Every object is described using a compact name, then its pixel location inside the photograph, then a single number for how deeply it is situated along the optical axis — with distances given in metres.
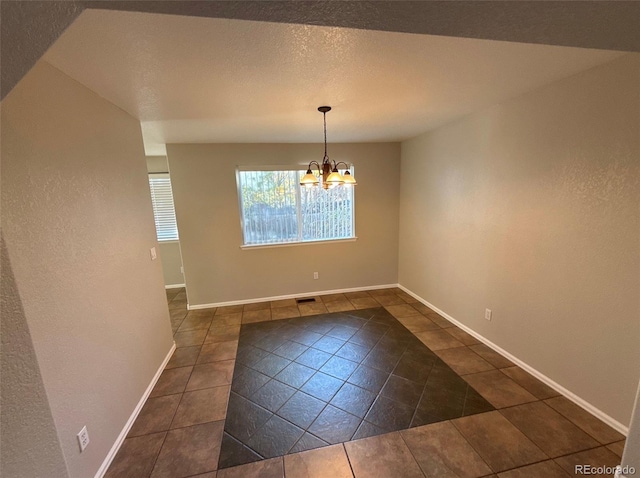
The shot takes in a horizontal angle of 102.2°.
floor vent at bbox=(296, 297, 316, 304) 4.06
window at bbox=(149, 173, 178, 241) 4.60
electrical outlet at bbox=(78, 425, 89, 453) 1.42
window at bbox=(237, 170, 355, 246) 3.91
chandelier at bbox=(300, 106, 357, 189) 2.25
